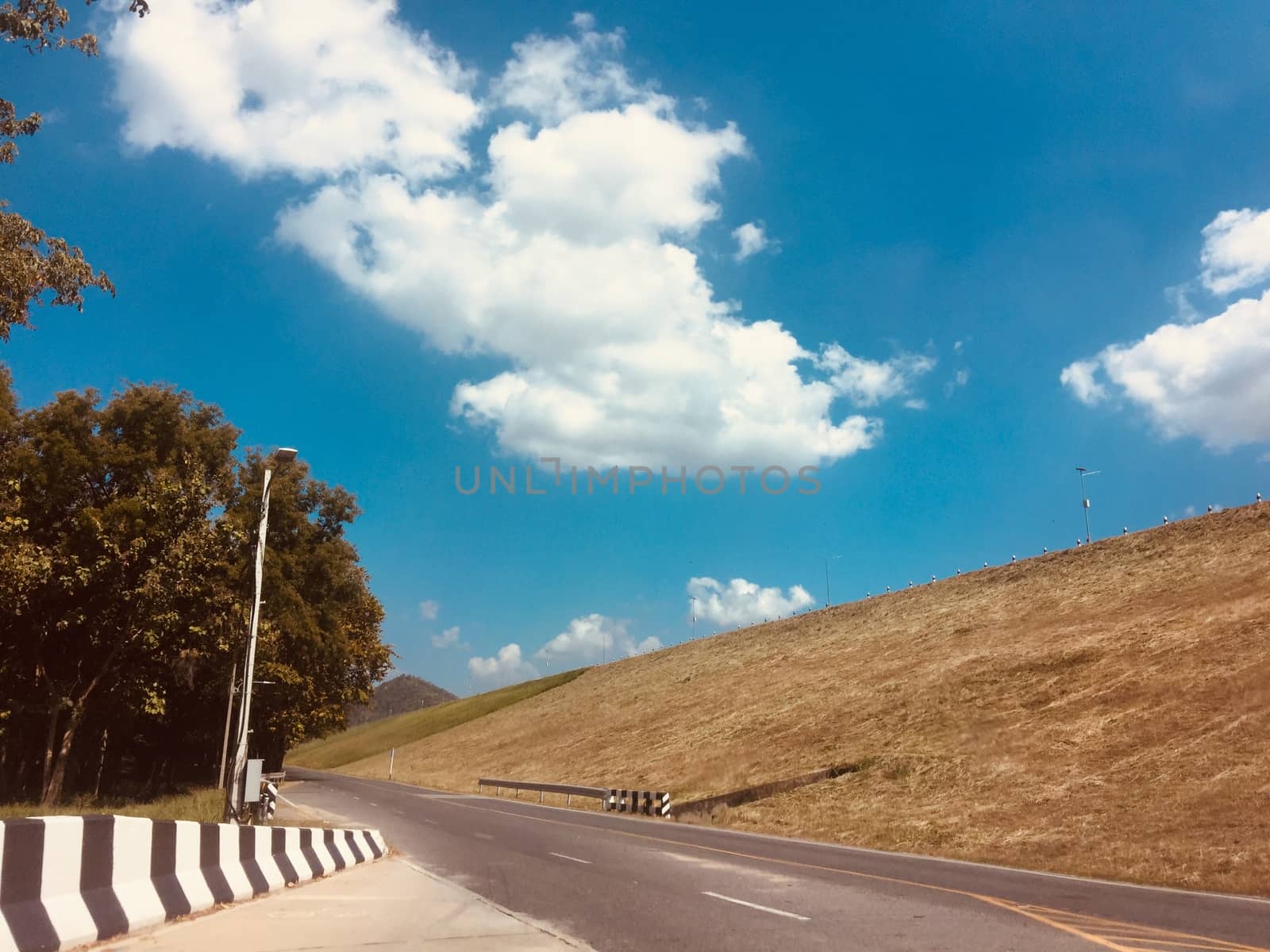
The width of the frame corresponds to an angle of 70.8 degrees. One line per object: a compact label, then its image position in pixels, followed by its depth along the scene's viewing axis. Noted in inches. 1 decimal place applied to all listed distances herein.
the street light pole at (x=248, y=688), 567.8
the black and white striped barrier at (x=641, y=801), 1416.1
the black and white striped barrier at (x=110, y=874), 234.7
